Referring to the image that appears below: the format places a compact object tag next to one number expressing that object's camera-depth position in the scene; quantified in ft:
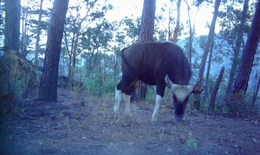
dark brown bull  22.21
